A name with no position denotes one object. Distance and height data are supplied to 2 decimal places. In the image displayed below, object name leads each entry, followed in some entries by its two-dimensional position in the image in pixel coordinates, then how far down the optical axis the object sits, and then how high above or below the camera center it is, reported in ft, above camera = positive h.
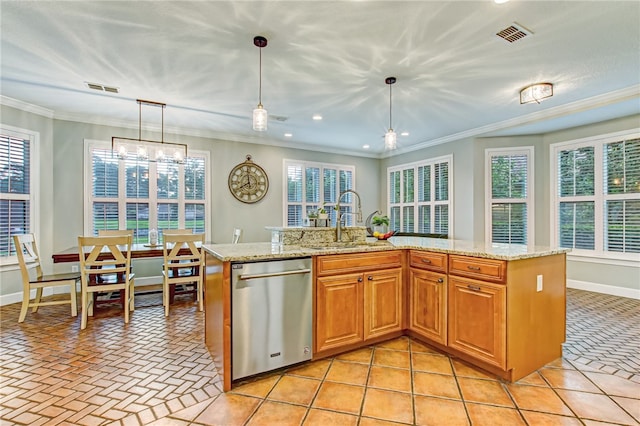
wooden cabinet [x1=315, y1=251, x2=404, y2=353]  8.38 -2.45
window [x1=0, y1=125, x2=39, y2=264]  13.51 +1.26
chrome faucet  10.39 -0.49
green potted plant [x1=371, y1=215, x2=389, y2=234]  11.77 -0.25
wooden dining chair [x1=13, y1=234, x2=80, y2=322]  11.28 -2.48
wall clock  19.39 +2.06
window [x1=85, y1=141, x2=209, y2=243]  16.12 +1.14
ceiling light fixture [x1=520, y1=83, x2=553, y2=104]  11.87 +4.82
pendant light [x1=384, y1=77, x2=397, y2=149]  11.20 +2.80
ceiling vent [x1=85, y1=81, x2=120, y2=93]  11.82 +4.97
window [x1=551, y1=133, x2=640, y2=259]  14.30 +0.91
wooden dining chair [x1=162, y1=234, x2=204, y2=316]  12.51 -1.88
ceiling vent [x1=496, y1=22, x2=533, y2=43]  8.18 +4.98
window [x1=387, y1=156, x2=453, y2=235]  20.10 +1.23
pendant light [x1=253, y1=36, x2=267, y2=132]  8.75 +2.87
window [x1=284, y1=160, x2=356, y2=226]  21.47 +1.94
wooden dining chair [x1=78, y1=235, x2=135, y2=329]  11.05 -1.84
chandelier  13.64 +2.99
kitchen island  7.32 -2.31
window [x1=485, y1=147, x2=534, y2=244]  17.76 +1.08
